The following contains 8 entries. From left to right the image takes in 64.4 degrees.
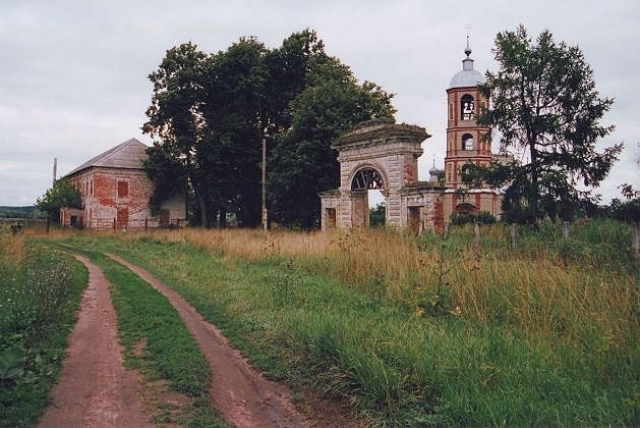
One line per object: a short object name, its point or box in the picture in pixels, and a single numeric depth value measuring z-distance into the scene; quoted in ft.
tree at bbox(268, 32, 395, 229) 90.48
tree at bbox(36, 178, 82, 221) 132.87
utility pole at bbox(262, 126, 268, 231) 101.63
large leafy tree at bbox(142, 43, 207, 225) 114.93
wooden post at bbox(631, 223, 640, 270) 28.48
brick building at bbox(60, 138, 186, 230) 129.70
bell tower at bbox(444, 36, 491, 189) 155.03
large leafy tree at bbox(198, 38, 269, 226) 113.80
